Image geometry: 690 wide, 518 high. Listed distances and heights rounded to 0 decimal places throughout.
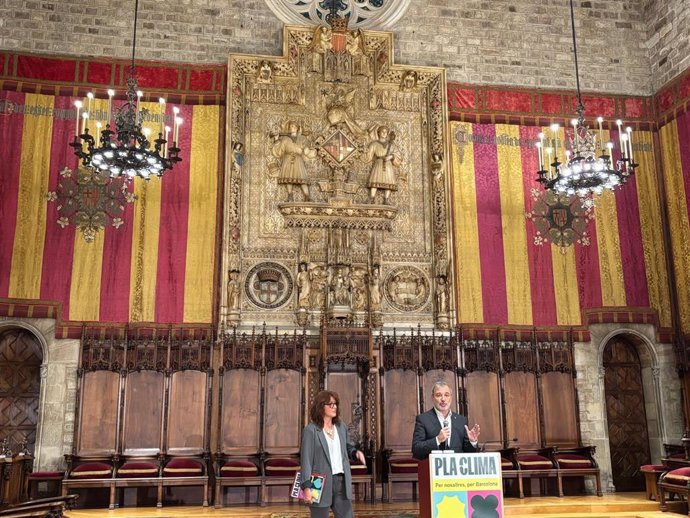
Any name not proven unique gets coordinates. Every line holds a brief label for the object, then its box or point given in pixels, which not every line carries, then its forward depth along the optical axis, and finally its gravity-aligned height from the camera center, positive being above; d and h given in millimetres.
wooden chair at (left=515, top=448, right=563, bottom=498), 10609 -877
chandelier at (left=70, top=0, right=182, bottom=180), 9219 +3623
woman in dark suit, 5340 -356
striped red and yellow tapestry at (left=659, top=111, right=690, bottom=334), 12695 +3953
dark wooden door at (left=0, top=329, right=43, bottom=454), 11234 +533
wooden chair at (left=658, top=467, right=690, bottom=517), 8758 -959
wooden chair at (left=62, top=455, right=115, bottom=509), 9773 -874
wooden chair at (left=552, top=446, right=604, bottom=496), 10789 -871
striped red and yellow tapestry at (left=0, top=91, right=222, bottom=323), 11477 +3033
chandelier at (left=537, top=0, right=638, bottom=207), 9992 +3551
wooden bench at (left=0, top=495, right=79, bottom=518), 5914 -816
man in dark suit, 5406 -143
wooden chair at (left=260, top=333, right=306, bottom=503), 10938 +182
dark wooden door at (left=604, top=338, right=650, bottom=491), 12430 -72
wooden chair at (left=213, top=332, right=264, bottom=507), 10755 +141
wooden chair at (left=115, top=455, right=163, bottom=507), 9992 -876
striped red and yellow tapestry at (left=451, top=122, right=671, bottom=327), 12695 +3080
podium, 4711 -505
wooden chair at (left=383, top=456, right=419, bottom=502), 10422 -913
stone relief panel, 12219 +4205
